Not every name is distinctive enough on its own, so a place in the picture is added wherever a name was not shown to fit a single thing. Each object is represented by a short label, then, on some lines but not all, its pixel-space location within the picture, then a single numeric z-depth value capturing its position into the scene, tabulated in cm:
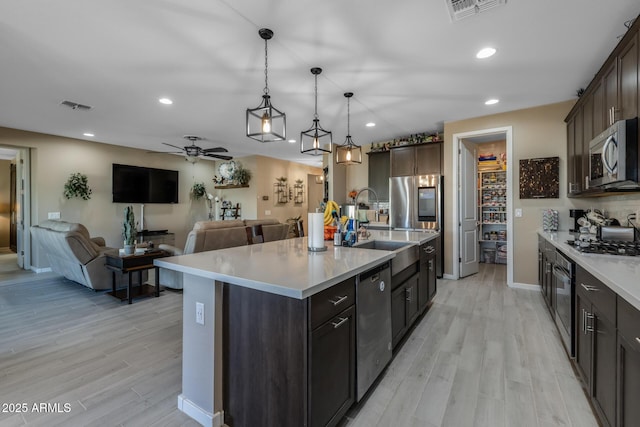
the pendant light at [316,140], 291
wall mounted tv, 634
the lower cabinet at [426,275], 291
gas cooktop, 188
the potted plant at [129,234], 381
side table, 361
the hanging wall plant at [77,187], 561
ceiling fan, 518
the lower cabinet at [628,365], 112
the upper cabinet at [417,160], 498
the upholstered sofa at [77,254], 372
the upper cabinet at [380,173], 597
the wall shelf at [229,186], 778
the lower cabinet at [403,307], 227
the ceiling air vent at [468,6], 196
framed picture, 386
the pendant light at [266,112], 227
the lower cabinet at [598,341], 135
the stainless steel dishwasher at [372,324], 169
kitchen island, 128
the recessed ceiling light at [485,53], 257
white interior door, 474
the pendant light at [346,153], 347
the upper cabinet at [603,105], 190
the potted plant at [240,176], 763
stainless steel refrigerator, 481
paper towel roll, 221
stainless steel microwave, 185
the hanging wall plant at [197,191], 789
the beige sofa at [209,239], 398
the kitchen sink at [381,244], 268
